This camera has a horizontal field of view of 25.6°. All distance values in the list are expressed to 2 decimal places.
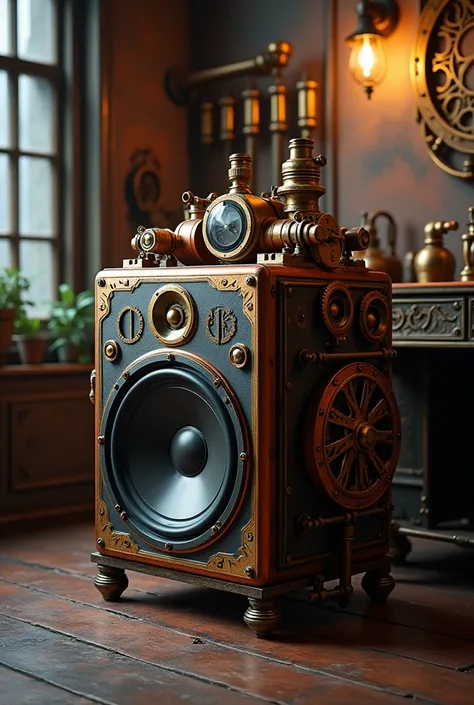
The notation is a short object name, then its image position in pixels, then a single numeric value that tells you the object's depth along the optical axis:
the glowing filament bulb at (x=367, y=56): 4.01
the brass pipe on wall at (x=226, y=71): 4.39
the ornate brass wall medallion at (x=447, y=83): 3.79
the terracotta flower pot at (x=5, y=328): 4.13
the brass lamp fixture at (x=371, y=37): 3.99
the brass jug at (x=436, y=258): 3.65
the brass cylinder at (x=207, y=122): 4.76
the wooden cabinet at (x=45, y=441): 4.11
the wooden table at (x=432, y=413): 3.17
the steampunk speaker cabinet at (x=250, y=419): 2.53
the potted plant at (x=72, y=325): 4.42
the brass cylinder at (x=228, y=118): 4.65
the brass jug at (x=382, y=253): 3.90
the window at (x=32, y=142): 4.49
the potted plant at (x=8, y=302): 4.14
